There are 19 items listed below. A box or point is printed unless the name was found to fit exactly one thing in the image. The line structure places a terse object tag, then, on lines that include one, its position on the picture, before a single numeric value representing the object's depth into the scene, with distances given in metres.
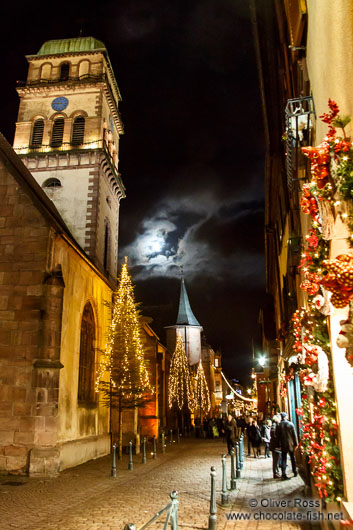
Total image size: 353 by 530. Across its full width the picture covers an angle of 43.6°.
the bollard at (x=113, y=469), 14.22
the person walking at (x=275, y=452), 13.13
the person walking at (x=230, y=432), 19.16
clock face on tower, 34.32
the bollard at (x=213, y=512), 7.29
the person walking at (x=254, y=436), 20.70
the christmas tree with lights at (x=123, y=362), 21.25
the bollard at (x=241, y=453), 15.28
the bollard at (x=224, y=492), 9.62
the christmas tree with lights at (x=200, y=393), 51.94
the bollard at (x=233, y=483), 11.47
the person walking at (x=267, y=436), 21.33
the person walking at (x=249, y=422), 20.75
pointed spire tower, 65.19
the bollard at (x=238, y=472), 13.18
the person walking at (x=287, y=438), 12.76
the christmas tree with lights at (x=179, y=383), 43.16
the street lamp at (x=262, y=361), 31.50
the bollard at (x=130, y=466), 15.66
